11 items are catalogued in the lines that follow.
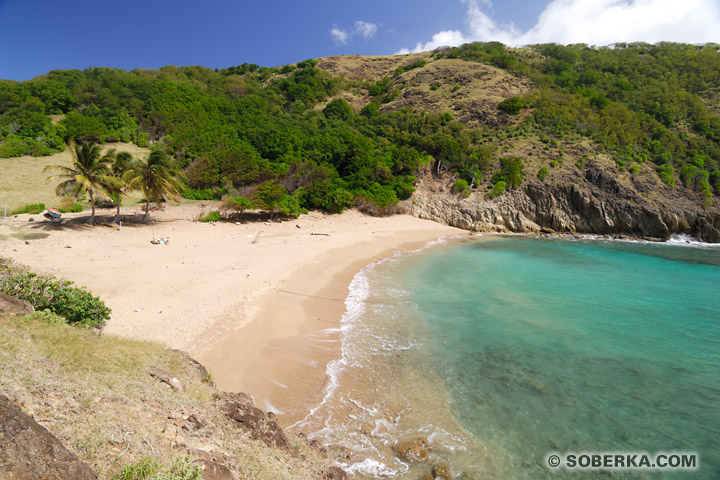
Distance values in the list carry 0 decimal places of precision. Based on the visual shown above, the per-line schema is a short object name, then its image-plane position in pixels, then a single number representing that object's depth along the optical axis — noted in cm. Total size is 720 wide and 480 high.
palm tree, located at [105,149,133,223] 1970
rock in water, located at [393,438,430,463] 590
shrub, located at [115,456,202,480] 272
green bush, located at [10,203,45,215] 2003
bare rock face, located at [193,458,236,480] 318
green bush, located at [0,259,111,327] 629
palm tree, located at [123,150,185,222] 2081
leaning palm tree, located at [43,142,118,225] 1833
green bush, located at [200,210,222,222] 2419
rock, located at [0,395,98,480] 230
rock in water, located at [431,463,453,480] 558
